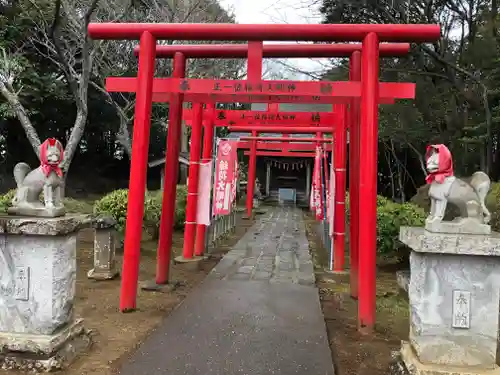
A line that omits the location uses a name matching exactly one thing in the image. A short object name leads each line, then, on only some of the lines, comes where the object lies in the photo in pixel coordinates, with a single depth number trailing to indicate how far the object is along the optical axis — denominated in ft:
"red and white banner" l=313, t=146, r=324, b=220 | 42.88
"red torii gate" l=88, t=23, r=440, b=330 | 16.26
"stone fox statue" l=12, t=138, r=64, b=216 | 12.75
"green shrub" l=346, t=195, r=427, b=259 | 25.29
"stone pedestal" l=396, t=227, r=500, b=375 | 10.66
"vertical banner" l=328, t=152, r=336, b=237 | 26.21
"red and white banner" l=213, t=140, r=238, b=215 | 33.65
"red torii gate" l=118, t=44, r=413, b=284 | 18.06
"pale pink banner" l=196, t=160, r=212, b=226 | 26.78
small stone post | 23.52
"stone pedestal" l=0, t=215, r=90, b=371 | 11.96
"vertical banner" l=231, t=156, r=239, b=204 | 36.76
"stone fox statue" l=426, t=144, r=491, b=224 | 11.16
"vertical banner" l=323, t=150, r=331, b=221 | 29.37
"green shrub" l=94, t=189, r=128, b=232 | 30.07
